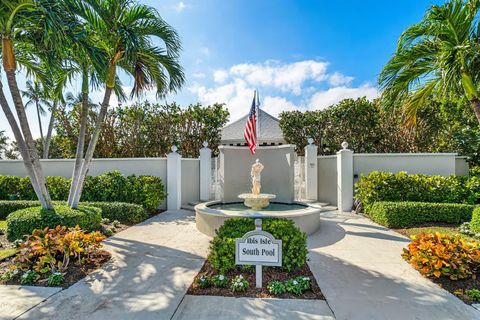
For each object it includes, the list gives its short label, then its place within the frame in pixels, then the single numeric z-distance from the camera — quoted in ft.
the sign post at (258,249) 12.57
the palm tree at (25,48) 17.65
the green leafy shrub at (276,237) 14.24
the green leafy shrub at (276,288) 12.53
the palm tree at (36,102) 72.28
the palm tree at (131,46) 21.75
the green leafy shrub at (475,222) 21.77
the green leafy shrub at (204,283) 13.19
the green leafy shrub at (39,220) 19.92
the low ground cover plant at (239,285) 12.66
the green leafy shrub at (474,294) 11.93
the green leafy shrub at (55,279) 13.41
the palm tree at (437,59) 21.04
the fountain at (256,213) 22.30
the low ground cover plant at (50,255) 13.93
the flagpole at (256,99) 30.27
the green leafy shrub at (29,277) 13.63
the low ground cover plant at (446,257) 13.72
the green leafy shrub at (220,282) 13.12
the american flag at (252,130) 28.89
